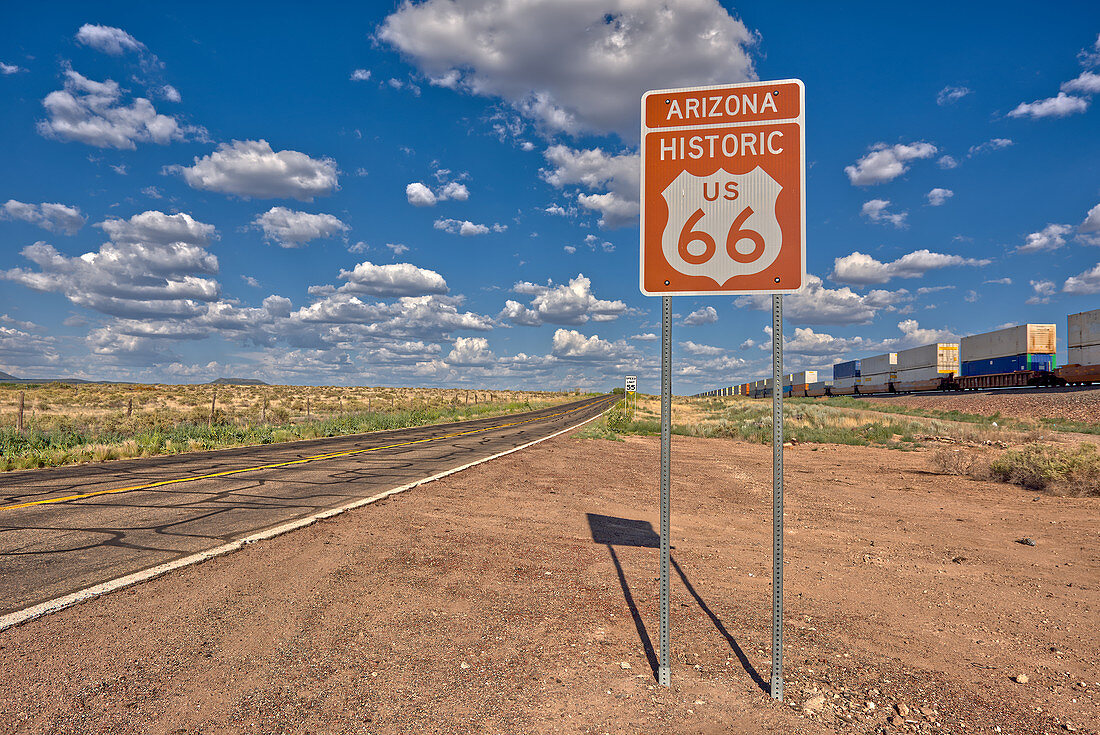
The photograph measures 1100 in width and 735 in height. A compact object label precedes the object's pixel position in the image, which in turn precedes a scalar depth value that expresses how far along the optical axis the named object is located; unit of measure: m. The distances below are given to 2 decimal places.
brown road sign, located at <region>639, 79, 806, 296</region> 3.65
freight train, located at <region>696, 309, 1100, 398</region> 41.41
